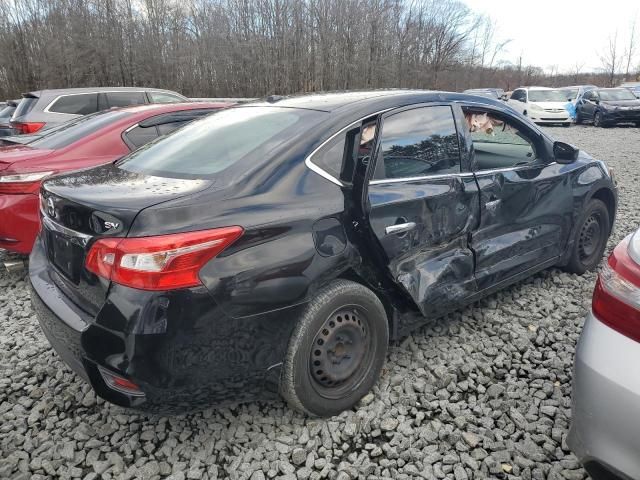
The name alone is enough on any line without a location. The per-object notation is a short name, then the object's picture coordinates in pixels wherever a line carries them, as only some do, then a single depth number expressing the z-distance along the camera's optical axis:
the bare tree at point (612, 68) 45.51
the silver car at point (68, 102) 7.27
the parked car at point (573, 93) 19.48
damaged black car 1.80
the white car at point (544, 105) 18.77
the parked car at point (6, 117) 8.61
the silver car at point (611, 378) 1.42
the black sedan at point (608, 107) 17.20
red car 3.64
